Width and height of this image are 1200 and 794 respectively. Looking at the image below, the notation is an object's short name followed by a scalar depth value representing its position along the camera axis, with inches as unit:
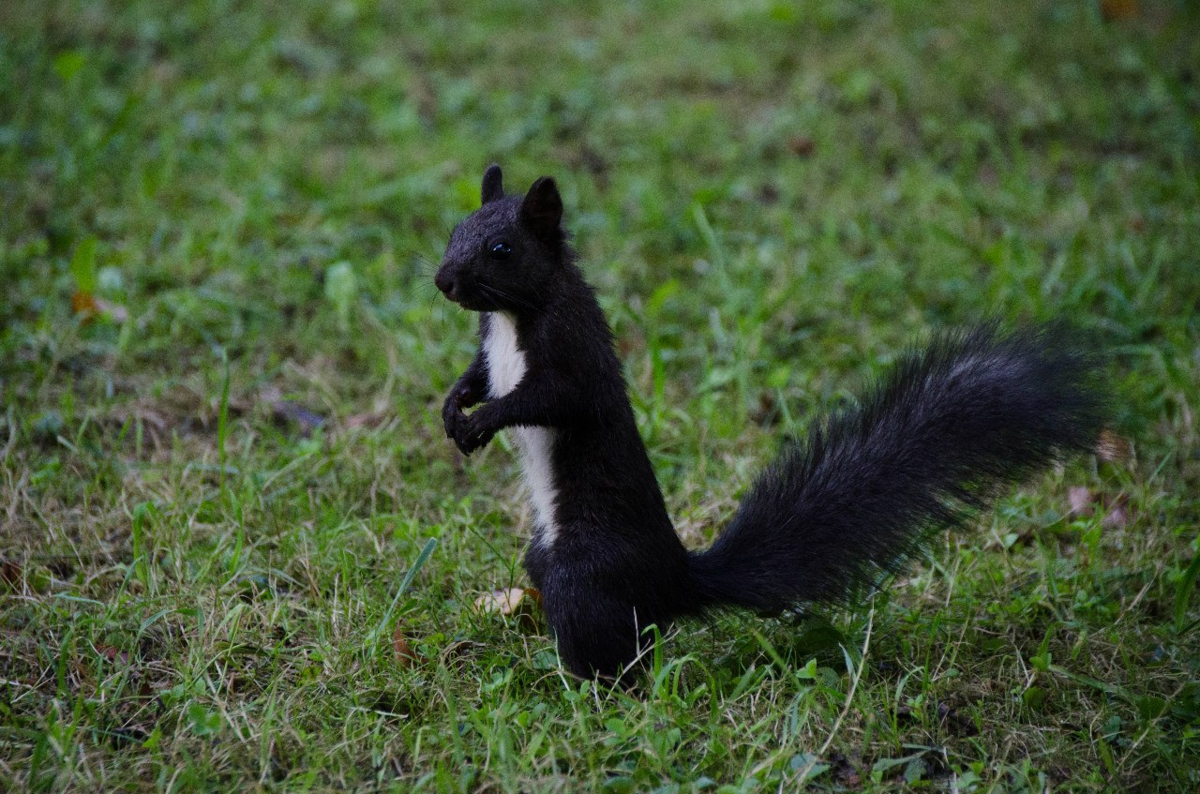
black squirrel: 181.0
